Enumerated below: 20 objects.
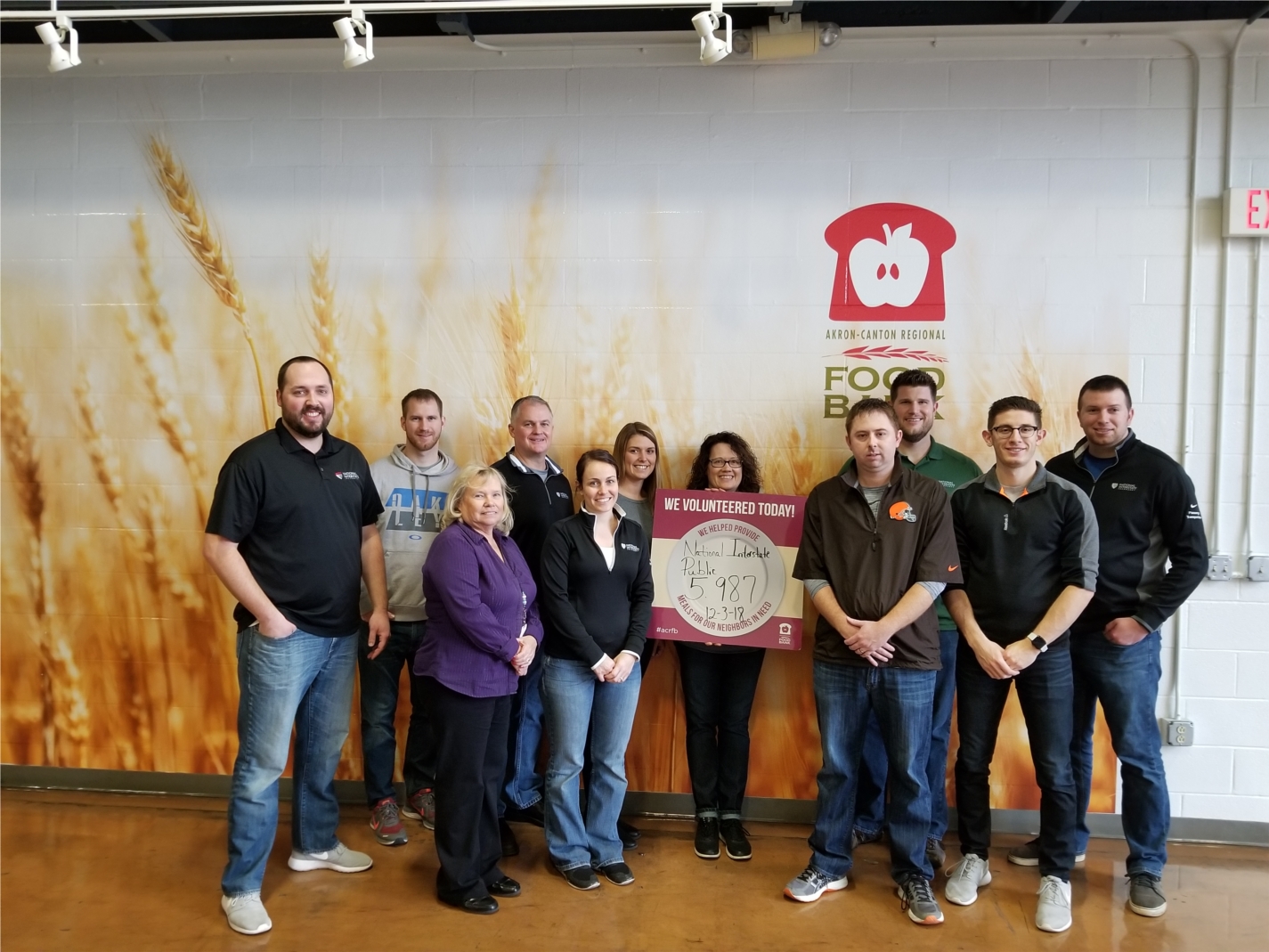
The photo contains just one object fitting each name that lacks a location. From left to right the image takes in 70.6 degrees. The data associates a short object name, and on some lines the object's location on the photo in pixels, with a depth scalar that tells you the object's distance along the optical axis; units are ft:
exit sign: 11.89
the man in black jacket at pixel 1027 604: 10.06
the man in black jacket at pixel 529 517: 11.68
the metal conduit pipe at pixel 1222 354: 12.08
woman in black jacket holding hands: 10.54
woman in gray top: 11.80
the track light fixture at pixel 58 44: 10.37
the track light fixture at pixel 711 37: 10.16
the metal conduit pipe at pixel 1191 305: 12.17
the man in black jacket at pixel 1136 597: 10.35
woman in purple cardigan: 9.76
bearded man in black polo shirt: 9.74
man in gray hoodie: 12.07
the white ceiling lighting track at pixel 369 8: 10.34
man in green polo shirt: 11.32
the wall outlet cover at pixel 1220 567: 12.20
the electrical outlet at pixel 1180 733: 12.31
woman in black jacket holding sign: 11.72
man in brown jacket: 10.03
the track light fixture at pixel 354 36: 10.31
